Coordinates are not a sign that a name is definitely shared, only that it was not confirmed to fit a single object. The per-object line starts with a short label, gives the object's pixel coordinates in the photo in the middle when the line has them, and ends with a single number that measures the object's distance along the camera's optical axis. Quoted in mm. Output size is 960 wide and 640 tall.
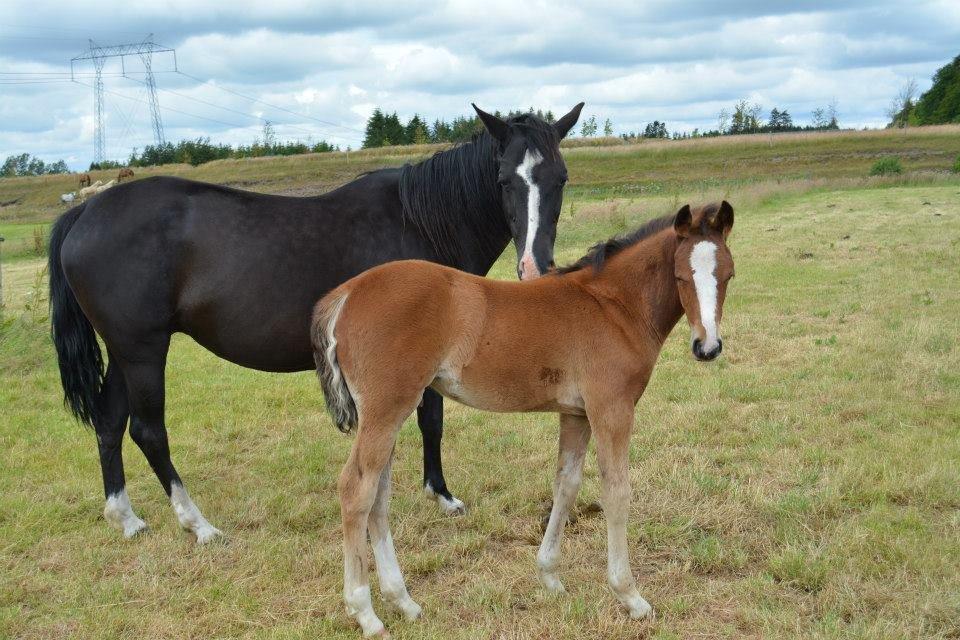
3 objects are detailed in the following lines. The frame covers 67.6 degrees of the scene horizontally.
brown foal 3238
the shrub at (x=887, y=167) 35469
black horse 4355
